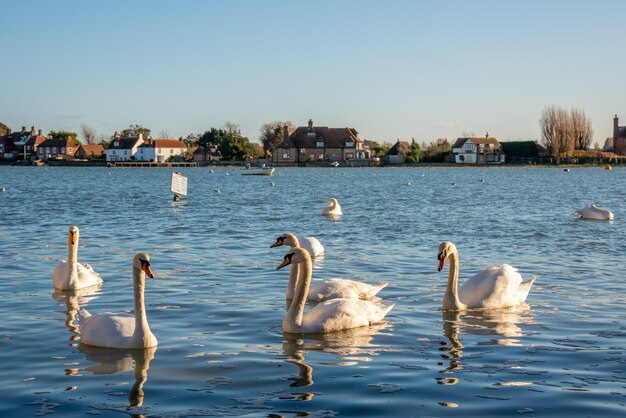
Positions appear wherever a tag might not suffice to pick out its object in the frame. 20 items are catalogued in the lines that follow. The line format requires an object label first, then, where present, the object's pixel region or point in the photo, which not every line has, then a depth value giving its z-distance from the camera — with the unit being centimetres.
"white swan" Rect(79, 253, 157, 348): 1027
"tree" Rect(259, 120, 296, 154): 19728
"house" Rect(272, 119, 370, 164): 16912
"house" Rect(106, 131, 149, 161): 19350
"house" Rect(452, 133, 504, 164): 17312
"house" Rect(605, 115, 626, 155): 18988
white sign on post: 4797
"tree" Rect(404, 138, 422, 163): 17988
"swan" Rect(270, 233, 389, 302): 1336
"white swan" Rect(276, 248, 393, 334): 1131
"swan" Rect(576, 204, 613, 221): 3303
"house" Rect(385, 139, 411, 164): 18338
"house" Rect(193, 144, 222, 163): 18550
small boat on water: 16212
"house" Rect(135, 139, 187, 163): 19138
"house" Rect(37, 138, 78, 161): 19950
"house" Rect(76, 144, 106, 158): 19962
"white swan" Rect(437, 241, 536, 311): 1298
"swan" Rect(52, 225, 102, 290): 1462
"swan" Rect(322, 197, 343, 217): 3497
